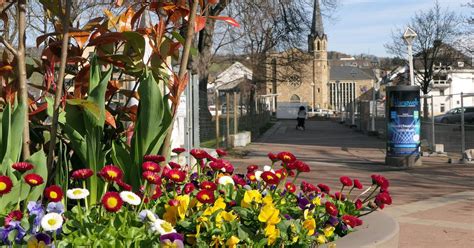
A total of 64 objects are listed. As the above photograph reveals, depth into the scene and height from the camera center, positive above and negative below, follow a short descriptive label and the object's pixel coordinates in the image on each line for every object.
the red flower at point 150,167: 3.72 -0.32
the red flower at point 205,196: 3.57 -0.48
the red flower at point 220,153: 5.06 -0.34
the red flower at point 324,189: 4.64 -0.58
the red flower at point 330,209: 3.93 -0.62
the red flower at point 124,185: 3.59 -0.41
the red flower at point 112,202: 3.18 -0.45
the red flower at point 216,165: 4.49 -0.38
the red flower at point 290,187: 4.54 -0.56
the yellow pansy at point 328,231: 3.85 -0.74
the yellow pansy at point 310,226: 3.69 -0.68
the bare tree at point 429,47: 48.59 +4.66
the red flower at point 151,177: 3.59 -0.37
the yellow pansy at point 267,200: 3.70 -0.53
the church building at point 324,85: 127.75 +5.09
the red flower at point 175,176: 3.85 -0.39
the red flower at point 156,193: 3.95 -0.50
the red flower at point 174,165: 4.55 -0.38
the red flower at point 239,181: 4.54 -0.50
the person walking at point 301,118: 41.78 -0.57
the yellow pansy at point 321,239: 3.71 -0.76
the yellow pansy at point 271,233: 3.45 -0.67
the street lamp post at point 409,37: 20.03 +2.23
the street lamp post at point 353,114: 44.97 -0.41
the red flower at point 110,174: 3.52 -0.34
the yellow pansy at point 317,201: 4.29 -0.63
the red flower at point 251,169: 4.82 -0.44
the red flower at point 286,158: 4.40 -0.33
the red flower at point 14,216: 3.25 -0.52
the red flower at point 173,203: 3.61 -0.52
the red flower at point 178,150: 4.78 -0.30
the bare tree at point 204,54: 25.83 +2.49
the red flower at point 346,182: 4.48 -0.52
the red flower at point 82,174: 3.59 -0.34
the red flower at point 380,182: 4.48 -0.52
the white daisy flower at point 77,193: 3.37 -0.42
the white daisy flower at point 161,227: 3.11 -0.57
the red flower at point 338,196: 4.61 -0.64
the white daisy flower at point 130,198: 3.32 -0.45
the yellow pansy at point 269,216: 3.47 -0.58
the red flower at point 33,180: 3.37 -0.34
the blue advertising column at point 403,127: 15.88 -0.50
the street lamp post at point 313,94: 130.25 +3.10
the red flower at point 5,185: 3.29 -0.36
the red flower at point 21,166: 3.52 -0.29
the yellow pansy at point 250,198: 3.74 -0.52
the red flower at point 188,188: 4.05 -0.49
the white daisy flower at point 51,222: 3.01 -0.52
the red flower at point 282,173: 4.33 -0.43
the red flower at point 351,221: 4.00 -0.71
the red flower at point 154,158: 3.92 -0.28
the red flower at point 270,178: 4.04 -0.43
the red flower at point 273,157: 4.52 -0.34
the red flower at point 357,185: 4.49 -0.54
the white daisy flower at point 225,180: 4.28 -0.47
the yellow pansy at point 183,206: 3.54 -0.53
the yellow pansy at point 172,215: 3.55 -0.58
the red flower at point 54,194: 3.32 -0.42
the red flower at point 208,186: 3.82 -0.45
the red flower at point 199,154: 4.64 -0.31
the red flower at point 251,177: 4.66 -0.49
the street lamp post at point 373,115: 32.47 -0.37
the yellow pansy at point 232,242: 3.26 -0.67
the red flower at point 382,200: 4.24 -0.61
